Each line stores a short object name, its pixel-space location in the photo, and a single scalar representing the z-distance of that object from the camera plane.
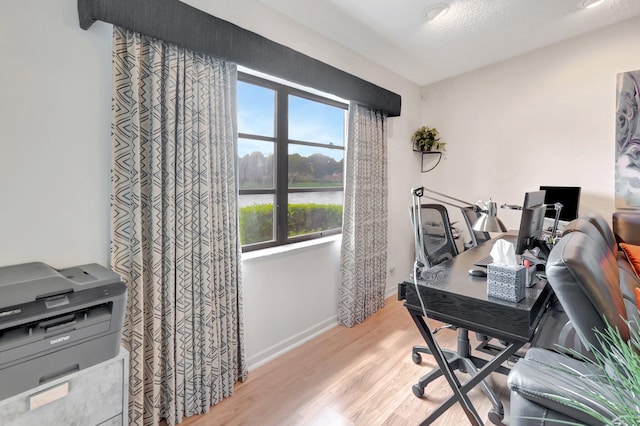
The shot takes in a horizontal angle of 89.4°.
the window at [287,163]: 2.38
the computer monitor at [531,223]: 1.71
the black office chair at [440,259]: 1.89
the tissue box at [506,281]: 1.39
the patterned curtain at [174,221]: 1.55
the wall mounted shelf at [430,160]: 4.18
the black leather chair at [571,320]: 1.04
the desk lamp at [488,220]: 1.67
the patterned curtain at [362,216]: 2.96
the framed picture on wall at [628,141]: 3.05
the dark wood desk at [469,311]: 1.35
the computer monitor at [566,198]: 3.18
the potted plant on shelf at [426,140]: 3.95
